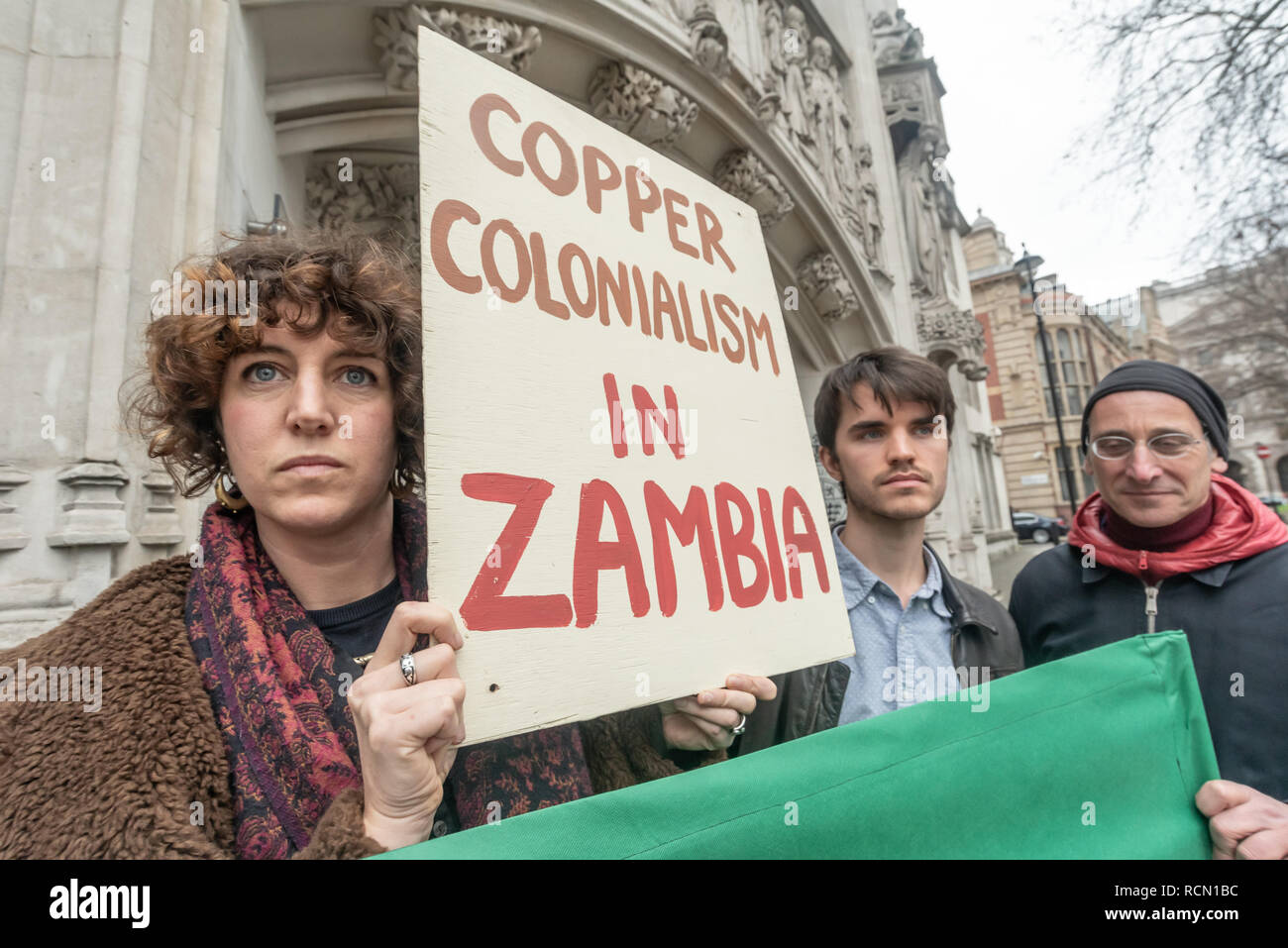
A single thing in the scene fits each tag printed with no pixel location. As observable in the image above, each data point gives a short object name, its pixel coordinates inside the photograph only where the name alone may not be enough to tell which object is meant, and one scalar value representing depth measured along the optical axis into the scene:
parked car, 24.66
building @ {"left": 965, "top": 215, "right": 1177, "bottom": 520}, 30.56
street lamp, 12.92
